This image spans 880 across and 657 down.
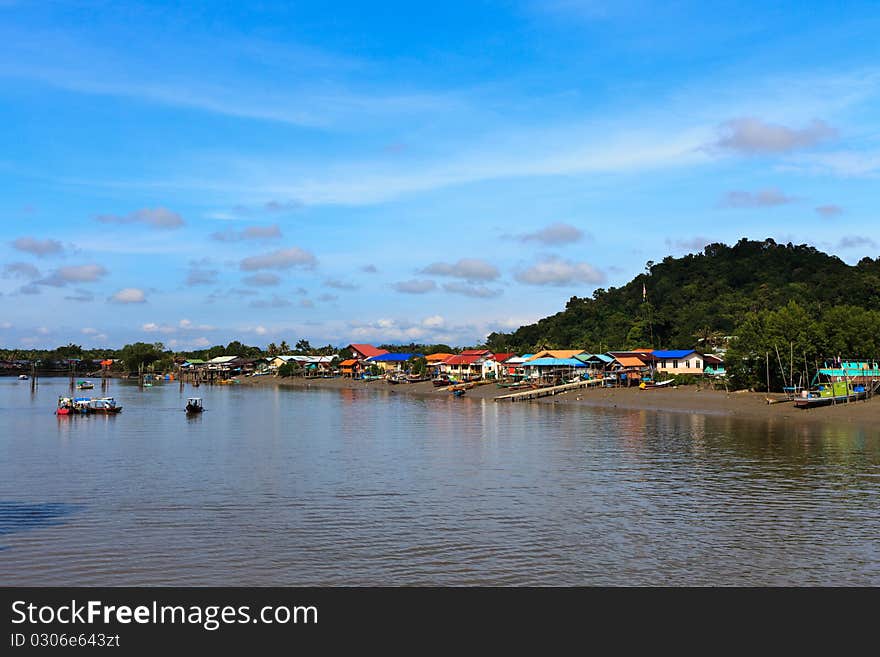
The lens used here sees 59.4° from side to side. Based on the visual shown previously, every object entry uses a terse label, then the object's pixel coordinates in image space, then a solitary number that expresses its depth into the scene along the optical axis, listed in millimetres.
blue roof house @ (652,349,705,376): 100750
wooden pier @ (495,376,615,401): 95875
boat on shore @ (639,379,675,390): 91688
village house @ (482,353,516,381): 124312
